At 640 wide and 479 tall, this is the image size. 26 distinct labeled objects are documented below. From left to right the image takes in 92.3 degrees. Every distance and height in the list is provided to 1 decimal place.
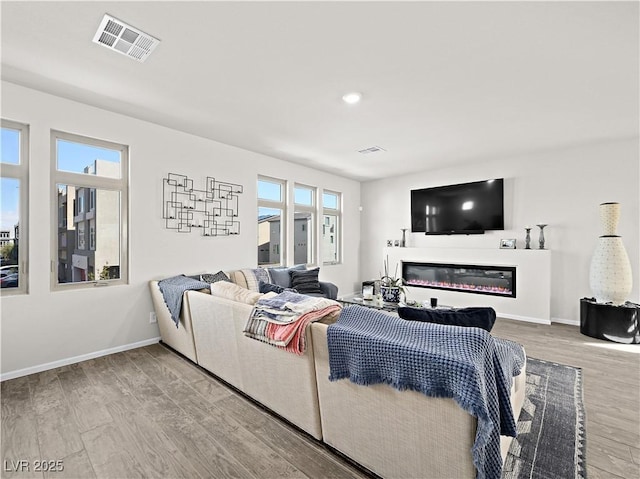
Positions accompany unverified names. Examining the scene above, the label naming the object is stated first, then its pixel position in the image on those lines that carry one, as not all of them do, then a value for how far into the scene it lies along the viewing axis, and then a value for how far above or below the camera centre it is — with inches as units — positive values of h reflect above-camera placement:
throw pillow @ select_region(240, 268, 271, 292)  171.0 -21.5
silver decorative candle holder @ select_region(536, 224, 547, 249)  186.9 +1.3
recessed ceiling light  115.3 +54.3
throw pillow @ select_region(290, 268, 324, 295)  186.9 -26.4
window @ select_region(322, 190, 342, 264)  253.4 +11.1
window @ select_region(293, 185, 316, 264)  229.8 +11.7
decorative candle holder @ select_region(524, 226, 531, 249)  193.3 +0.7
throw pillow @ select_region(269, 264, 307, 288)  184.7 -22.9
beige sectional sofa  52.4 -35.8
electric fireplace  199.6 -27.4
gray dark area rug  66.9 -49.6
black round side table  144.9 -40.3
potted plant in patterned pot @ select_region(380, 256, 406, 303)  164.9 -28.2
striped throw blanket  71.3 -19.3
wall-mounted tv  205.9 +22.3
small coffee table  151.2 -33.6
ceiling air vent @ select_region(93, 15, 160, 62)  79.7 +55.2
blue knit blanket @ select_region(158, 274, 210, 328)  120.1 -21.2
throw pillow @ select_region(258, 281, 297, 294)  151.0 -24.6
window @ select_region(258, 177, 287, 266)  202.5 +12.1
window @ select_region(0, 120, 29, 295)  111.0 +11.7
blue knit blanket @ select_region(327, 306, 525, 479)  47.8 -22.2
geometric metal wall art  152.5 +17.6
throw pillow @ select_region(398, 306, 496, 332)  67.7 -17.4
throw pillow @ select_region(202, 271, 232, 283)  153.9 -19.6
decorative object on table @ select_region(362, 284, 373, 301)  170.1 -30.2
